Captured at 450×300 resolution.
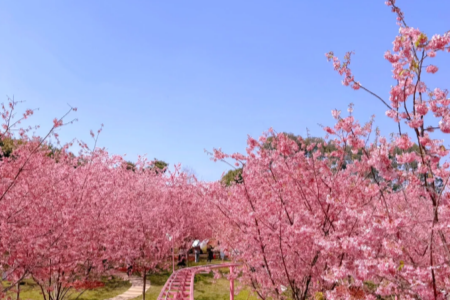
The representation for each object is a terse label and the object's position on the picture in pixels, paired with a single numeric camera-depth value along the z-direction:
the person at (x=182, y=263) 21.48
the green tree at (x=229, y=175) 40.74
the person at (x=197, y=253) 23.85
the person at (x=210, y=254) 23.78
